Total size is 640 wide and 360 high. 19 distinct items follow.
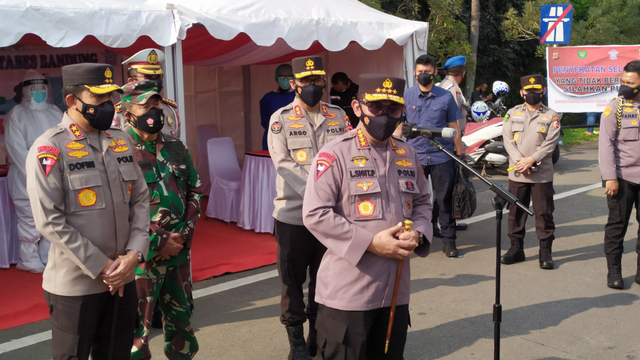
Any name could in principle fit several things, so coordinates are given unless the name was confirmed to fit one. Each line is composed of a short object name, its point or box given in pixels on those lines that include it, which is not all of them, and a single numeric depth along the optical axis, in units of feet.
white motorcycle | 37.76
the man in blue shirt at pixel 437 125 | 21.25
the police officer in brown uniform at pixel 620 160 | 18.08
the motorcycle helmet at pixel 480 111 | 43.09
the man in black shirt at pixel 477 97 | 48.70
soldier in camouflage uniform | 11.75
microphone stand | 11.93
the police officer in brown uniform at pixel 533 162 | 20.56
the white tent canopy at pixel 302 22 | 20.17
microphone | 12.17
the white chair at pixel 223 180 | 26.63
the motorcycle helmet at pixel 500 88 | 46.75
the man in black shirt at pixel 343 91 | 28.32
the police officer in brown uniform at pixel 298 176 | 13.69
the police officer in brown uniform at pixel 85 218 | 9.46
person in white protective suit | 20.34
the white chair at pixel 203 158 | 32.12
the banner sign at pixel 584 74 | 44.06
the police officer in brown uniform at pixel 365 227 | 9.24
